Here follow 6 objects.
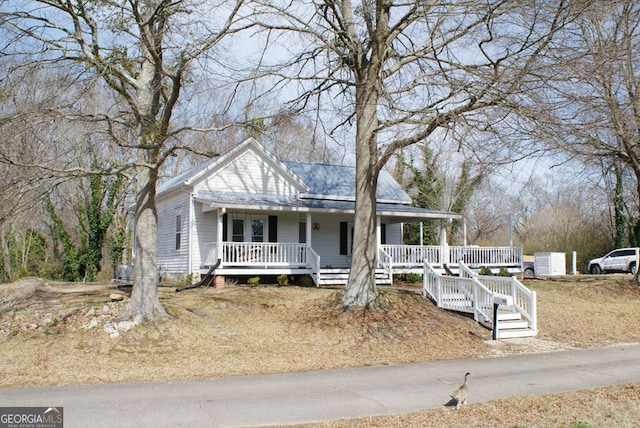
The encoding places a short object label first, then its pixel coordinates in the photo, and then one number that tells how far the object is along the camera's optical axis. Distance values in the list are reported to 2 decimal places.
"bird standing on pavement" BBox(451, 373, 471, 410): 7.64
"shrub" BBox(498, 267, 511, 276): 23.95
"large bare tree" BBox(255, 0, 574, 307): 12.30
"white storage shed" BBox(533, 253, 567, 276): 30.38
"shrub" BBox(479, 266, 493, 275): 23.60
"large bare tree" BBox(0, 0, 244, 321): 11.80
